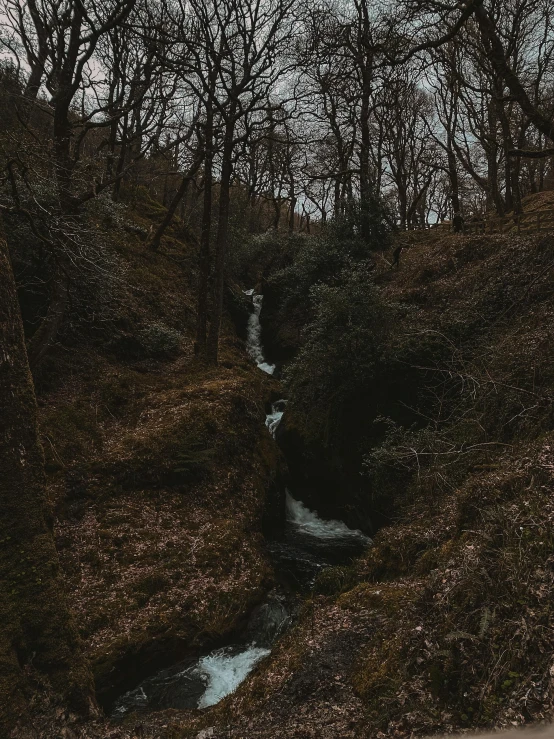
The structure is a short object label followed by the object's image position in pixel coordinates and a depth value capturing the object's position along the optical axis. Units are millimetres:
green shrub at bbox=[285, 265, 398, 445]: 10297
